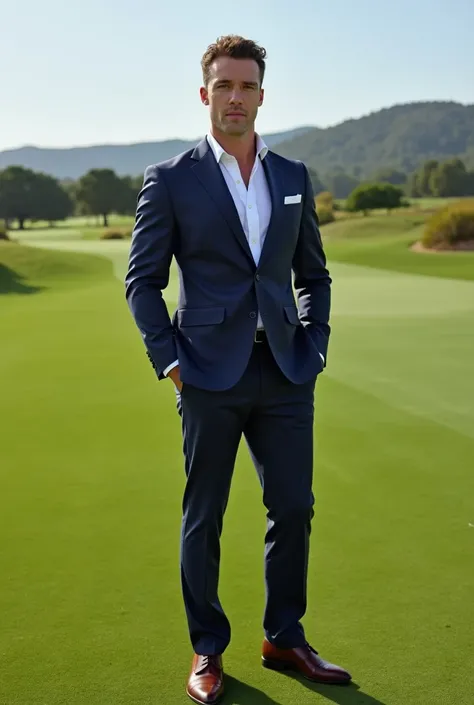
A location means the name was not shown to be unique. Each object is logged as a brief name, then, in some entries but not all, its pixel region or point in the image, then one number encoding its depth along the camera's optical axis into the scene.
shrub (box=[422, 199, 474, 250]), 32.91
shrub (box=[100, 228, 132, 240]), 52.88
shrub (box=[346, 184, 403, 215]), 65.62
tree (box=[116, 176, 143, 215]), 84.06
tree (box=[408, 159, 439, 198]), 101.19
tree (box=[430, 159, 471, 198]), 95.81
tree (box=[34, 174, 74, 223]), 80.81
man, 3.08
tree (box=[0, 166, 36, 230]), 78.69
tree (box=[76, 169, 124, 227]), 83.38
